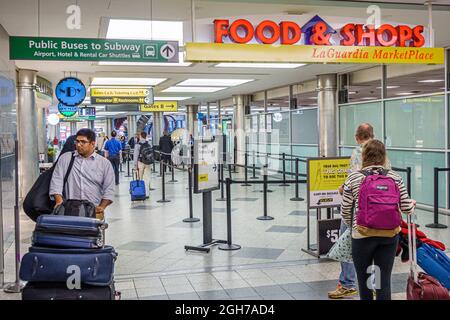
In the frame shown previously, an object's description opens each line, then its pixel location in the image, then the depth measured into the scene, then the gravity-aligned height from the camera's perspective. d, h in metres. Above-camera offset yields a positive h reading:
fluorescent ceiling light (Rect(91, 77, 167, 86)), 13.91 +1.95
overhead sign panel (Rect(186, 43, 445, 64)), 5.82 +1.13
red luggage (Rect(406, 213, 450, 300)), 3.63 -1.10
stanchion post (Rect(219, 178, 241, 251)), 6.80 -1.36
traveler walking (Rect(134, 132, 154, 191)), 12.68 -0.33
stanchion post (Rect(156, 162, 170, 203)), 11.71 -1.31
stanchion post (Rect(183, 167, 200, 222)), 8.93 -1.39
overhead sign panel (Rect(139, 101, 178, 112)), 19.98 +1.62
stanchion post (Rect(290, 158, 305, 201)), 11.65 -1.34
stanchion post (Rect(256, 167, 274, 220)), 9.18 -1.41
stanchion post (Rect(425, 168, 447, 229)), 8.24 -1.19
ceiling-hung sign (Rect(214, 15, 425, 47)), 5.99 +1.41
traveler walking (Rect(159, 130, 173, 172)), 18.22 +0.05
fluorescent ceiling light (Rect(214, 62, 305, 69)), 11.39 +1.88
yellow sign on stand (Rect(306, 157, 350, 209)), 6.27 -0.49
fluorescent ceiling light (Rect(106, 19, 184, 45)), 7.57 +1.92
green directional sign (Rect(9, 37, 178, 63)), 6.00 +1.26
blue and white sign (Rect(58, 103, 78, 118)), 15.89 +1.22
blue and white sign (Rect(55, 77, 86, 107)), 10.91 +1.26
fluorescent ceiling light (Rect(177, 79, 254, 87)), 14.85 +2.00
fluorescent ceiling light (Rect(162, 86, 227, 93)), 17.17 +2.06
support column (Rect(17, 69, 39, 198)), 11.89 +0.46
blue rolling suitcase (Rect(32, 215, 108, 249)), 3.33 -0.60
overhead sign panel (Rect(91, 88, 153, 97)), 14.87 +1.68
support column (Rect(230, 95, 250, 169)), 21.48 +1.16
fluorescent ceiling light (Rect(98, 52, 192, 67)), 10.62 +1.83
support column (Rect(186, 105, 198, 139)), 28.80 +1.66
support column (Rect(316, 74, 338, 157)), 13.93 +0.86
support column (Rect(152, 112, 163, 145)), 29.08 +1.12
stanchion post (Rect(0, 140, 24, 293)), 5.05 -1.08
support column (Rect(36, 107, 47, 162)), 17.45 +0.59
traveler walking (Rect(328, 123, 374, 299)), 4.75 -1.31
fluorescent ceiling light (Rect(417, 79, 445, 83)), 10.03 +1.30
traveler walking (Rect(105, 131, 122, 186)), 15.48 -0.16
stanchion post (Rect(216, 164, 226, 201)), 11.79 -1.31
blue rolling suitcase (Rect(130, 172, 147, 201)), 11.83 -1.12
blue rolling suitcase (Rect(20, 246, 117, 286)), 3.22 -0.80
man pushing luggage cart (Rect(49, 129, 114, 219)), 4.27 -0.25
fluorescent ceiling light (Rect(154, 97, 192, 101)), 21.93 +2.18
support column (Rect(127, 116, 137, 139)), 43.88 +1.90
